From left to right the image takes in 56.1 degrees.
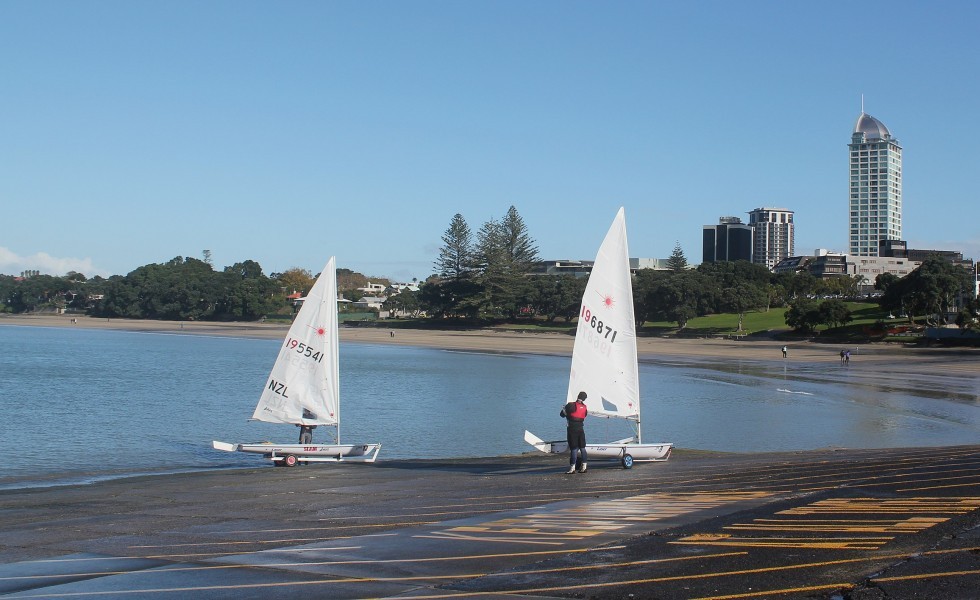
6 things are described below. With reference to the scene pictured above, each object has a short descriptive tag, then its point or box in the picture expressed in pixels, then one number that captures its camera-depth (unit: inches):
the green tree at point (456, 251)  6092.5
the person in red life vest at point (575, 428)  759.7
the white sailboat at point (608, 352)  844.0
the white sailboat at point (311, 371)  1015.0
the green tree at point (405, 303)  7265.3
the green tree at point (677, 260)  6995.1
